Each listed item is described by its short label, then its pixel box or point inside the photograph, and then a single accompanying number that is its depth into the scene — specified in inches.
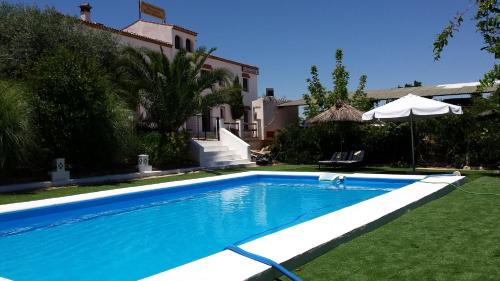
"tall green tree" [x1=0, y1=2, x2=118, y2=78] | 648.4
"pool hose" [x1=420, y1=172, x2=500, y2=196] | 343.0
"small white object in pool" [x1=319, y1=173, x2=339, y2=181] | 510.9
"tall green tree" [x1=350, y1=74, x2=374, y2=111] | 823.1
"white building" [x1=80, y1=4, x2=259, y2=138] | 1020.5
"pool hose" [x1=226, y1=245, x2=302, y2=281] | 153.8
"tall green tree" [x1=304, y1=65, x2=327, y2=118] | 890.1
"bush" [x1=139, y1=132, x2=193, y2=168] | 663.8
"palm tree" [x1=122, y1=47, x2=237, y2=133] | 688.4
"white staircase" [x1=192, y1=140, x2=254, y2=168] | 741.3
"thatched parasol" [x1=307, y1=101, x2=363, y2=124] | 625.0
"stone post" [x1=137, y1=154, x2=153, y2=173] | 622.9
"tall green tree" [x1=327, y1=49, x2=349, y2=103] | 854.5
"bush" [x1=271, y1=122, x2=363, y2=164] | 702.5
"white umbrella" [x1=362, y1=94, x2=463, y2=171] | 477.7
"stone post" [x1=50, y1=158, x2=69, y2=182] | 523.8
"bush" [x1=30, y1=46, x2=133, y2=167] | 542.0
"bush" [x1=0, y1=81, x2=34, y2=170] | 471.5
